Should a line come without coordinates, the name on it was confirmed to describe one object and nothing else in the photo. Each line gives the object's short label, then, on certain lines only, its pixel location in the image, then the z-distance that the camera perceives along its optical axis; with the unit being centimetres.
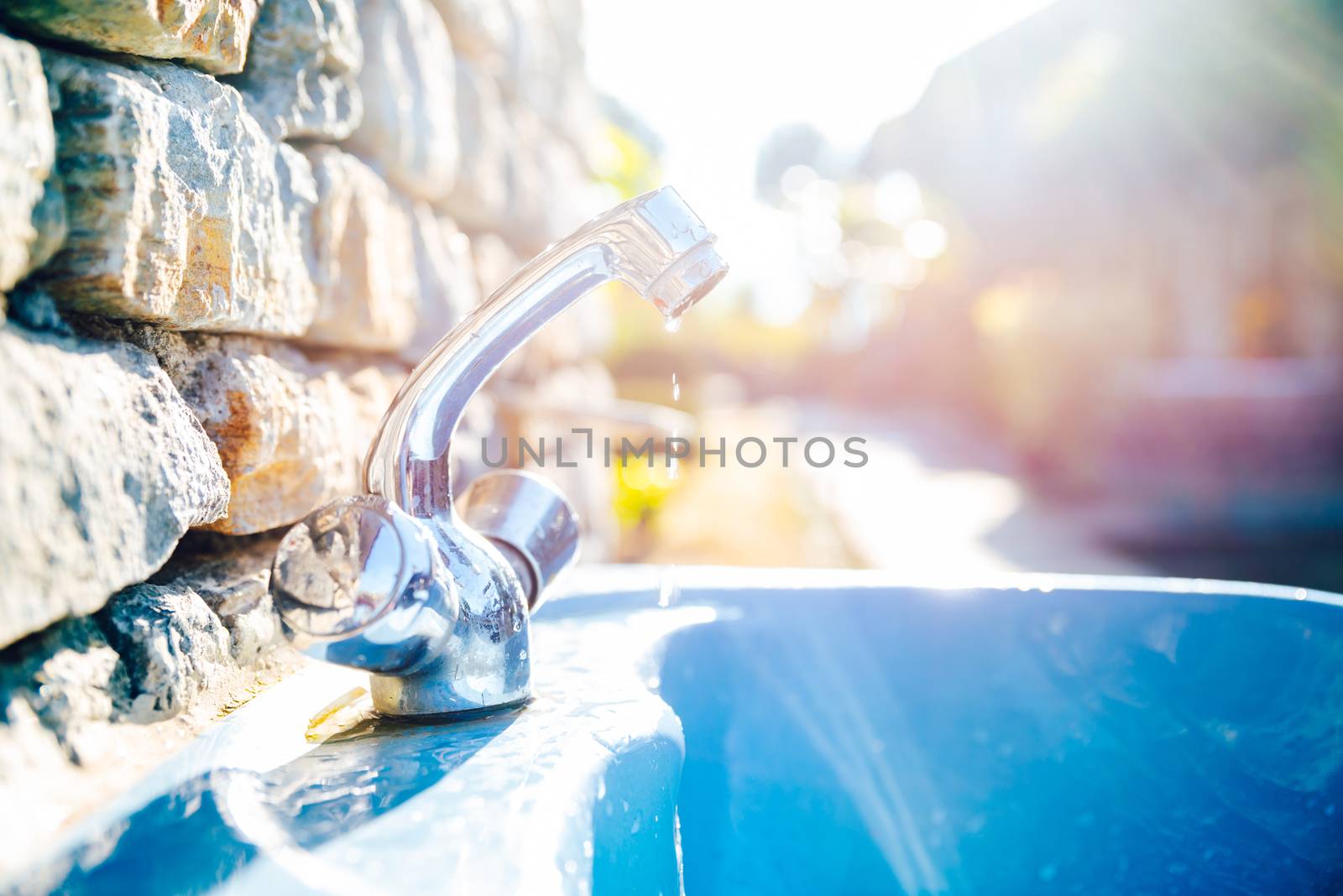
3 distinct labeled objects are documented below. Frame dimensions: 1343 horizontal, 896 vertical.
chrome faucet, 59
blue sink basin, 56
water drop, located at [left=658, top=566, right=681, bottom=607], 96
